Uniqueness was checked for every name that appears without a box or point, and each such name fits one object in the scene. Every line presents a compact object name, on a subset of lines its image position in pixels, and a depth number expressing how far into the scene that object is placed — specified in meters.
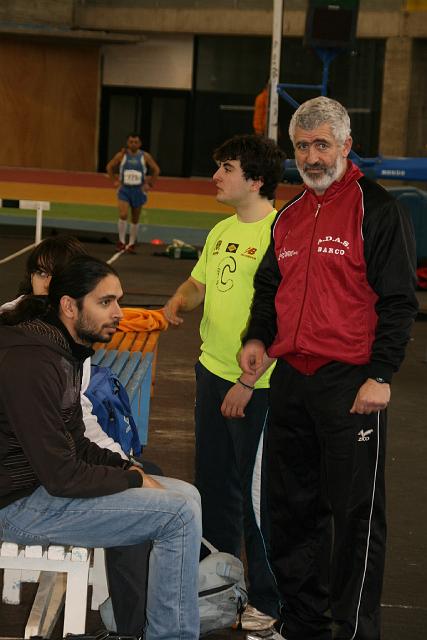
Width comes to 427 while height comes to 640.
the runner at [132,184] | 20.16
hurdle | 12.99
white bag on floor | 4.54
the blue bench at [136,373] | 6.11
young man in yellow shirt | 4.58
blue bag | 4.77
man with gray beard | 3.96
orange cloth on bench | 7.78
